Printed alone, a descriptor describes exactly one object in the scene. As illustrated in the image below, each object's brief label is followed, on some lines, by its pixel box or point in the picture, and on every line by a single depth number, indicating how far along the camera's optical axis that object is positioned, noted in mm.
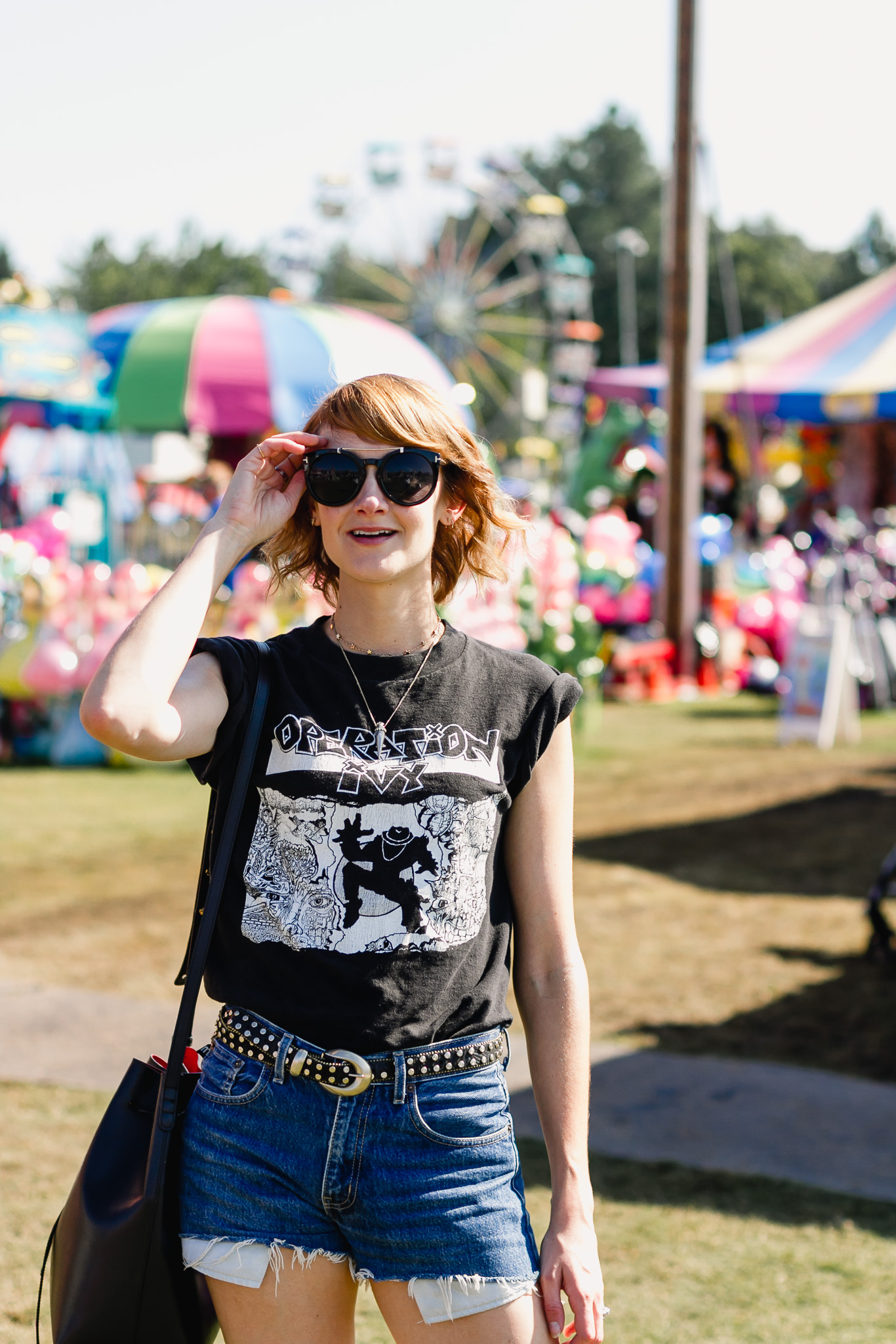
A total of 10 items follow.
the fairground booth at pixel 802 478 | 13922
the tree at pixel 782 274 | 70000
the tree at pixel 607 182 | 82375
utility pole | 14492
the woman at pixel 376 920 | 1643
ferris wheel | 32250
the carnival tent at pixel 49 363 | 12289
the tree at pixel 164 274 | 77438
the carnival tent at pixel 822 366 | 19172
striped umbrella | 14570
